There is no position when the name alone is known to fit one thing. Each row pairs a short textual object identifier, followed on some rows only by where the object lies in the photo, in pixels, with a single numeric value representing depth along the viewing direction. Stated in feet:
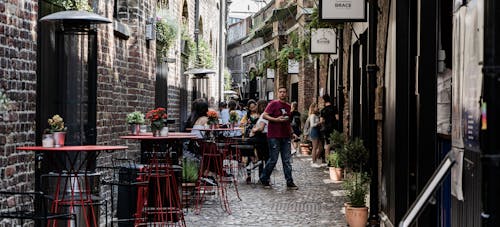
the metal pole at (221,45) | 110.92
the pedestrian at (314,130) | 60.90
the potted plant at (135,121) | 31.91
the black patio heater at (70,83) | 23.76
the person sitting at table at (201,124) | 39.75
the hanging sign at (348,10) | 35.96
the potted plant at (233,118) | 52.80
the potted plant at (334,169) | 48.43
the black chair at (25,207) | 16.93
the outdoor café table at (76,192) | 20.83
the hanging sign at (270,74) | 119.44
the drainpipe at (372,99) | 29.84
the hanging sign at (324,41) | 55.72
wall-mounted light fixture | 43.29
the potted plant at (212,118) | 40.24
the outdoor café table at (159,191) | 27.89
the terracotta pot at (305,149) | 77.92
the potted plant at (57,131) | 22.08
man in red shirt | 44.62
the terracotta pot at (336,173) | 49.18
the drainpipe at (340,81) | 55.72
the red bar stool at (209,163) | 37.45
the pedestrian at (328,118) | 57.77
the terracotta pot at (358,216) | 29.32
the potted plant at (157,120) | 29.45
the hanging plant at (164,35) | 47.96
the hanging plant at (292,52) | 70.66
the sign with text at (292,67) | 88.94
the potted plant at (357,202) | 29.35
